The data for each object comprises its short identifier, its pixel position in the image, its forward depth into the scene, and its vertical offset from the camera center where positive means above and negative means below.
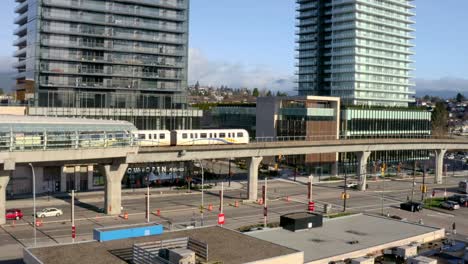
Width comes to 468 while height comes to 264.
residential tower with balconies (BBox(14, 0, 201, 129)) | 99.19 +10.50
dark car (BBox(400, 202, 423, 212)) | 77.19 -13.79
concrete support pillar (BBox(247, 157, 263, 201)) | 81.12 -10.44
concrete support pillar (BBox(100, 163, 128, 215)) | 66.81 -10.12
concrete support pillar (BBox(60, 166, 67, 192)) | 88.00 -12.16
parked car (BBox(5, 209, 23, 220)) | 62.81 -13.28
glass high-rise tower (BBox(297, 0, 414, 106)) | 154.50 +20.55
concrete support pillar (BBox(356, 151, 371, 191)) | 99.06 -10.05
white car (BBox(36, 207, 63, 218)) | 65.38 -13.42
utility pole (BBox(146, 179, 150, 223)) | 59.21 -11.21
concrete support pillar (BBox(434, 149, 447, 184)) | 114.19 -10.93
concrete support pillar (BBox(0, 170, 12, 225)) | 57.82 -8.47
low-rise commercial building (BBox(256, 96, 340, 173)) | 125.25 -1.71
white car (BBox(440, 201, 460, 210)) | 80.00 -13.94
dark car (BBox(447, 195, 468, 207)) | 84.62 -13.83
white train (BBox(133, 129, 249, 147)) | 76.31 -4.04
